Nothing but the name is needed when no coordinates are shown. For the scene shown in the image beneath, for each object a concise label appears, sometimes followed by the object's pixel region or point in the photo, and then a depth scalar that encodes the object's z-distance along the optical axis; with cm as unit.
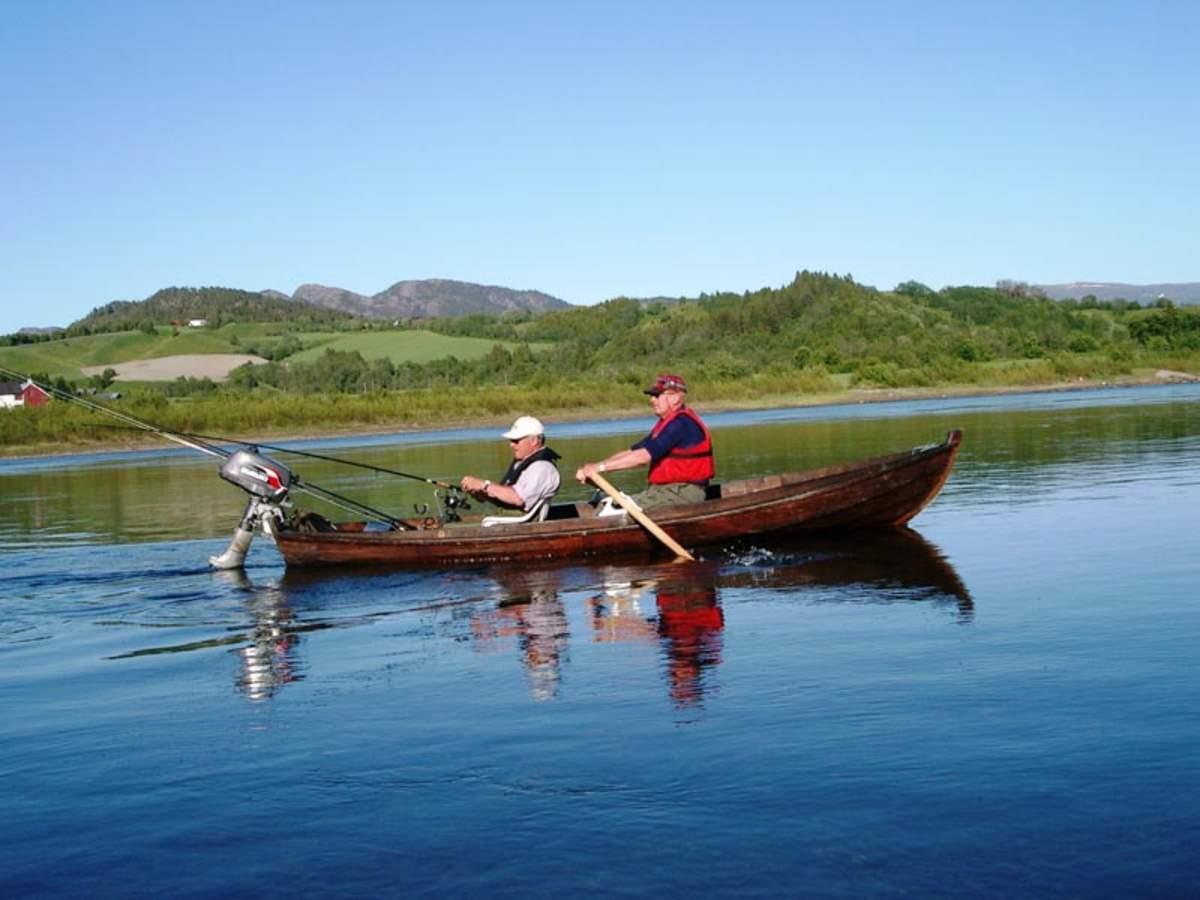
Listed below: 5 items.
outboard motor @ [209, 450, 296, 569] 1653
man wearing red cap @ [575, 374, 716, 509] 1538
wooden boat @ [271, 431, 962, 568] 1548
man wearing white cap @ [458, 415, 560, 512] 1536
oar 1514
